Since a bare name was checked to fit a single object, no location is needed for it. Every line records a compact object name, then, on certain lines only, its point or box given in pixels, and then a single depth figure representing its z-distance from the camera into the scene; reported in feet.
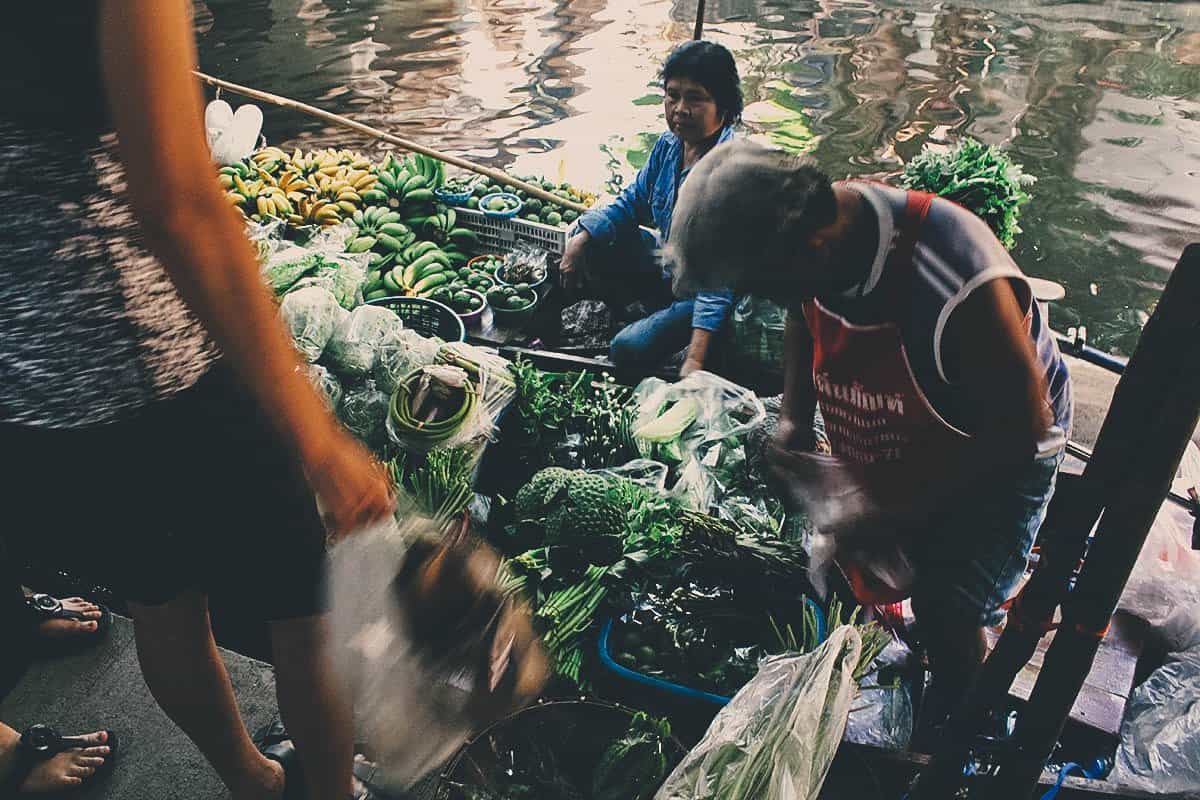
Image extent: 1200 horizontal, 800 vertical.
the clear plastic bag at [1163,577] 7.20
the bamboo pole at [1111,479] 3.25
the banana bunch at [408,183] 15.60
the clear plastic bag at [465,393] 8.42
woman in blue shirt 10.31
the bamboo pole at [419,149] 14.49
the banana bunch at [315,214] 15.02
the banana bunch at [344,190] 15.58
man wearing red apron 4.76
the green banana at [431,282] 13.38
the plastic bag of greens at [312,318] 9.32
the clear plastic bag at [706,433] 8.61
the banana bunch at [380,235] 14.24
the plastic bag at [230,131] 16.83
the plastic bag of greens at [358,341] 9.43
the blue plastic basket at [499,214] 14.51
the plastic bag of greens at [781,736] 5.18
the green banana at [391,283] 13.42
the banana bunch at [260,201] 14.96
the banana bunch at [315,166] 16.56
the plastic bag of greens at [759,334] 10.51
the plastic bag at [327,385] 8.87
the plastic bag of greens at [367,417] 9.09
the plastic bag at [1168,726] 6.47
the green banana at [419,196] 15.38
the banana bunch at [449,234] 15.03
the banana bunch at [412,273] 13.38
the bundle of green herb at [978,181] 9.67
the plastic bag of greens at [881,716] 6.59
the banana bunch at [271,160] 16.88
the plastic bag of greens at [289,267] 11.18
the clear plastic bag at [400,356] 9.50
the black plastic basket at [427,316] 11.26
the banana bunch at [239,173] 15.90
